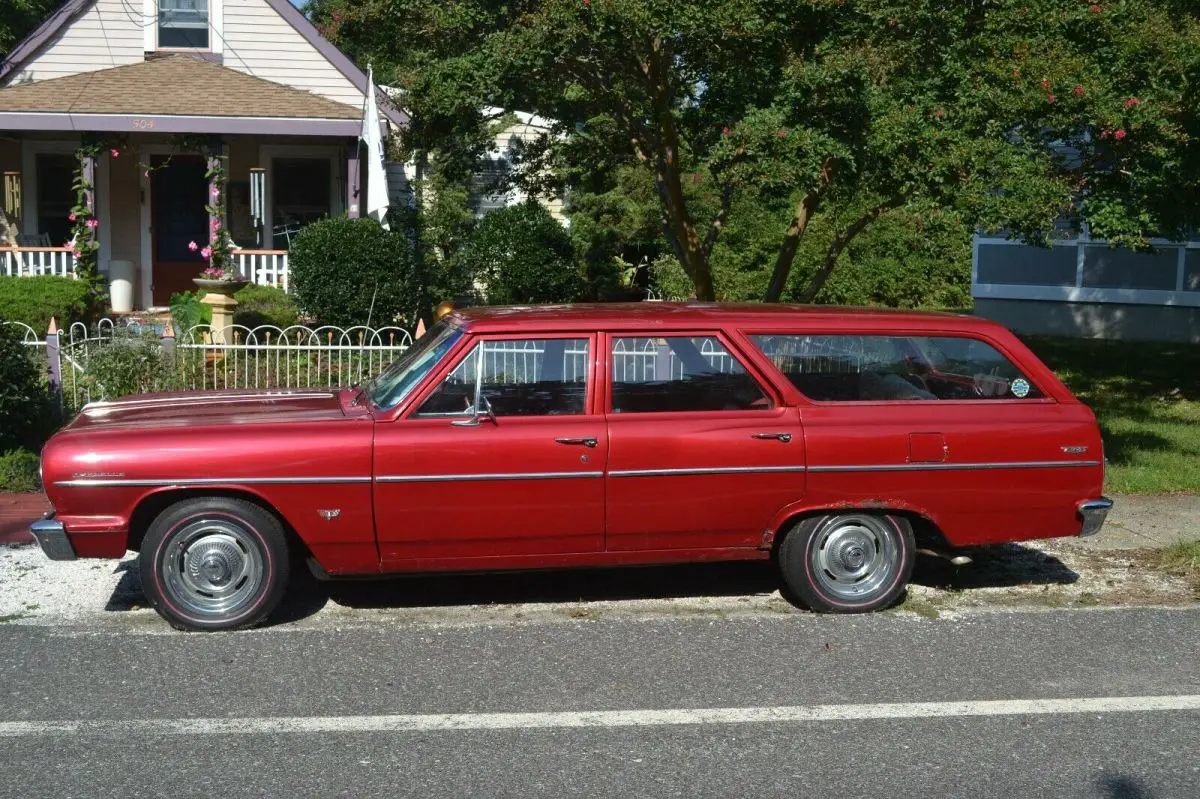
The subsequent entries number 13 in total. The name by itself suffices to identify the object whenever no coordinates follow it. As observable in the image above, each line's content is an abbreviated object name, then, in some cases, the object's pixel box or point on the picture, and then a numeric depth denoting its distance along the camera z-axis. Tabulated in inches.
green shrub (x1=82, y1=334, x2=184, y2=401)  410.3
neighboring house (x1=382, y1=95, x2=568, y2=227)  764.6
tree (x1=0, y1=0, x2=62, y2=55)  768.3
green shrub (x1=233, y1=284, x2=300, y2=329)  619.2
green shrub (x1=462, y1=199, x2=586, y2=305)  665.0
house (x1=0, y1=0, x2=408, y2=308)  641.0
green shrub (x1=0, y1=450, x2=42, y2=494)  358.0
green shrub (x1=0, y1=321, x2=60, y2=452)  370.9
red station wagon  236.7
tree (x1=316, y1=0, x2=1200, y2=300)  350.9
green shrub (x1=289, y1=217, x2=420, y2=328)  608.4
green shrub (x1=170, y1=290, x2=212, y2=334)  572.7
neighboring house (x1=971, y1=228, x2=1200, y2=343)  746.8
